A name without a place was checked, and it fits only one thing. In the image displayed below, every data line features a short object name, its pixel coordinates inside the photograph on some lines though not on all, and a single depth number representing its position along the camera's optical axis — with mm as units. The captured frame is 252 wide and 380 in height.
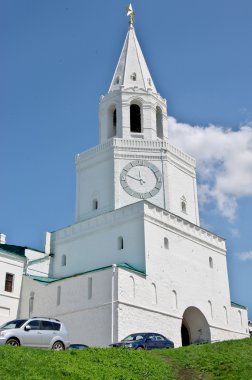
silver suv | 21875
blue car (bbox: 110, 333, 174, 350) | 25641
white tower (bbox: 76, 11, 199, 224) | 41219
